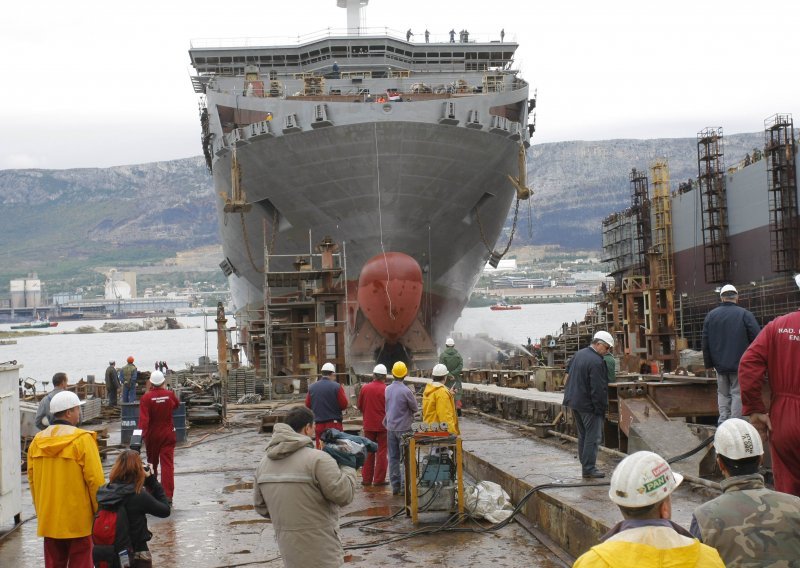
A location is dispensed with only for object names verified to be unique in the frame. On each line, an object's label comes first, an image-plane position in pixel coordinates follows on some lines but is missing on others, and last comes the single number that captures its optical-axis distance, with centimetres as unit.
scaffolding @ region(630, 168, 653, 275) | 5213
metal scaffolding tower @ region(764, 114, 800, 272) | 3403
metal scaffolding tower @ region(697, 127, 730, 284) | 4019
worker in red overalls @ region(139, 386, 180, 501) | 889
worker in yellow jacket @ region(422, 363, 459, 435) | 918
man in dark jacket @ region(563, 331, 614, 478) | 795
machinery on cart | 796
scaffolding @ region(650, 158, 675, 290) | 4709
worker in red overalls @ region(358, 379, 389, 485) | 972
